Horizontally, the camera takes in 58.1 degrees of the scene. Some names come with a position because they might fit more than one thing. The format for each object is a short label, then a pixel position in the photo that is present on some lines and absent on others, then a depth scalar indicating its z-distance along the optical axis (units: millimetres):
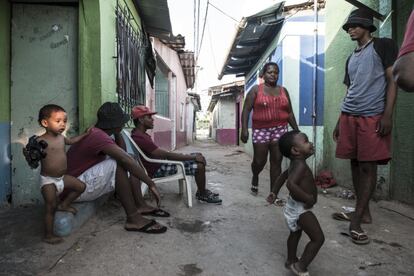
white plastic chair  3979
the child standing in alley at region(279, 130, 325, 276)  2203
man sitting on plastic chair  4078
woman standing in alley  4371
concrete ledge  2842
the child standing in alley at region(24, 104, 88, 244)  2730
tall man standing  3023
